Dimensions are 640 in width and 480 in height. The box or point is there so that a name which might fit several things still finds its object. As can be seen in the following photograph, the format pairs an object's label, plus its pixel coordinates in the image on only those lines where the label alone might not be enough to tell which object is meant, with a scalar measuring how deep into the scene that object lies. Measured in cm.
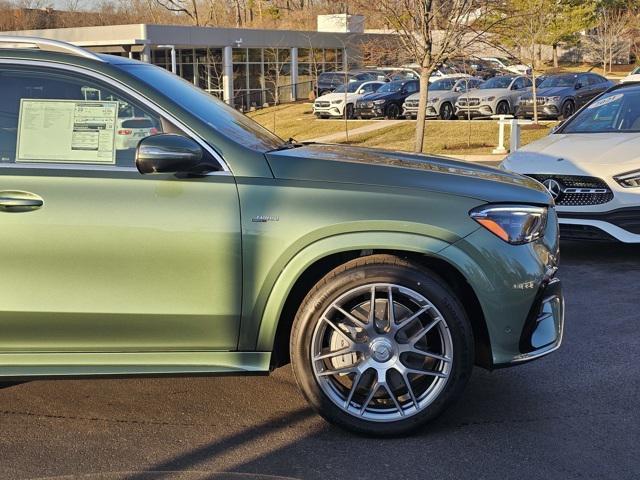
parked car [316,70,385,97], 3766
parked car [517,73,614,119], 2594
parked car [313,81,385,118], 3184
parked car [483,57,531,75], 3031
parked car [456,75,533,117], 2773
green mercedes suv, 372
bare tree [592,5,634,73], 4456
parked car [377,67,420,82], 3425
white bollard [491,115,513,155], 1870
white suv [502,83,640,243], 705
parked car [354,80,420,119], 3080
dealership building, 3753
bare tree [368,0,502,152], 1510
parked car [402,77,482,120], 2869
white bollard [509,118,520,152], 1472
